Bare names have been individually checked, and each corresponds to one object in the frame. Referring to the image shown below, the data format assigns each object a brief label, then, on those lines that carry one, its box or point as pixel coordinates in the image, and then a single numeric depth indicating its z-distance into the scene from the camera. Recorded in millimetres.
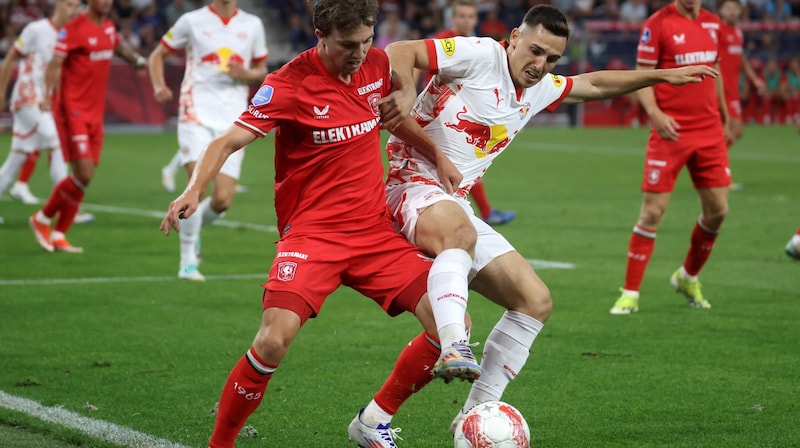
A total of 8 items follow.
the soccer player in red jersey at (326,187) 9914
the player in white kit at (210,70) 20766
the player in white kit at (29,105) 27297
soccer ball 9648
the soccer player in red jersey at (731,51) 29609
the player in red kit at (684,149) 17656
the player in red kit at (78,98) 23547
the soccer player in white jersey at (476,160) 10547
